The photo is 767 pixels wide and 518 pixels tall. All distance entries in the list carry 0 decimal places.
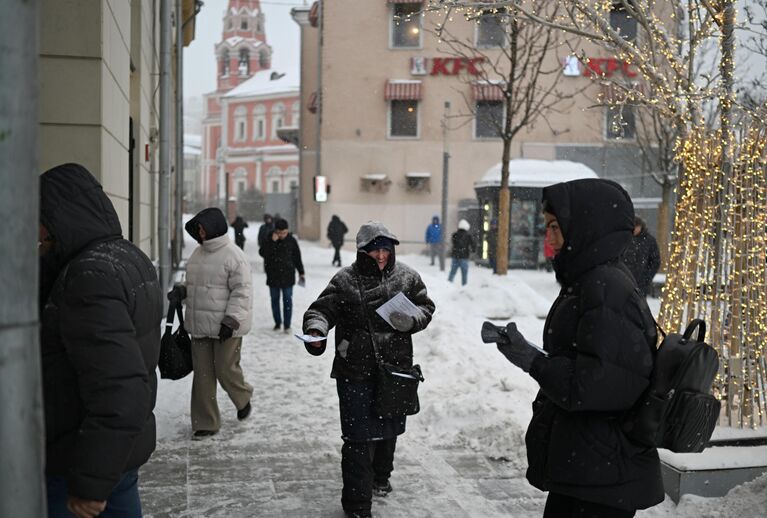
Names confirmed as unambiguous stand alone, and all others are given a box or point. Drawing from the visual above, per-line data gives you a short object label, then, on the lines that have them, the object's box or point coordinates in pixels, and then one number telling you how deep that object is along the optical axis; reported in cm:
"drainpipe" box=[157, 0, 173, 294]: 1243
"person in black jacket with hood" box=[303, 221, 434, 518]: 502
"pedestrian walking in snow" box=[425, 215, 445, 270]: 2630
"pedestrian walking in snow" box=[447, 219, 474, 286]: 1969
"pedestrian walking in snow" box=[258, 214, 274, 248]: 2239
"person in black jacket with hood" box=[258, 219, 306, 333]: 1230
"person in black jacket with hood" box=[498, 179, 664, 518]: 300
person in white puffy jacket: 677
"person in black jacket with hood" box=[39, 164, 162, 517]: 263
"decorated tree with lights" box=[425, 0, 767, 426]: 584
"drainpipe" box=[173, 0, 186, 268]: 2183
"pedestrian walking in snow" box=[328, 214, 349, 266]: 2556
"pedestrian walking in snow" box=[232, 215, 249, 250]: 2656
